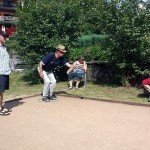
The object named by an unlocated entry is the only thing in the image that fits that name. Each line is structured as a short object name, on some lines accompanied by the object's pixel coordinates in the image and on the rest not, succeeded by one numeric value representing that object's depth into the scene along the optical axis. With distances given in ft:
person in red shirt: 17.02
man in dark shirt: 16.60
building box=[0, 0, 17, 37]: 108.27
